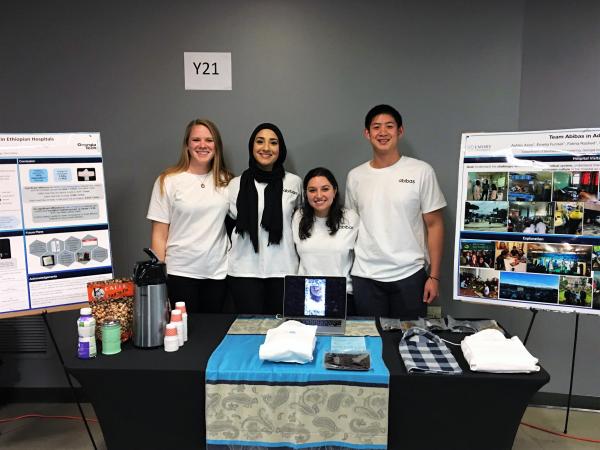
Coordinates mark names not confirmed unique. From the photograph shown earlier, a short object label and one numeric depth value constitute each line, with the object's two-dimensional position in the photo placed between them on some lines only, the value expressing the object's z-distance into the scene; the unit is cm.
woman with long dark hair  214
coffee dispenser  162
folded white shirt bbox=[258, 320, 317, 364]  150
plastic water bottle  156
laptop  190
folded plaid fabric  147
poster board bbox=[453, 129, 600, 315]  192
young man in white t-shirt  215
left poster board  199
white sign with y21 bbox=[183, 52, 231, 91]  257
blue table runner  144
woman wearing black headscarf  221
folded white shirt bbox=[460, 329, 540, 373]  146
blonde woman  224
